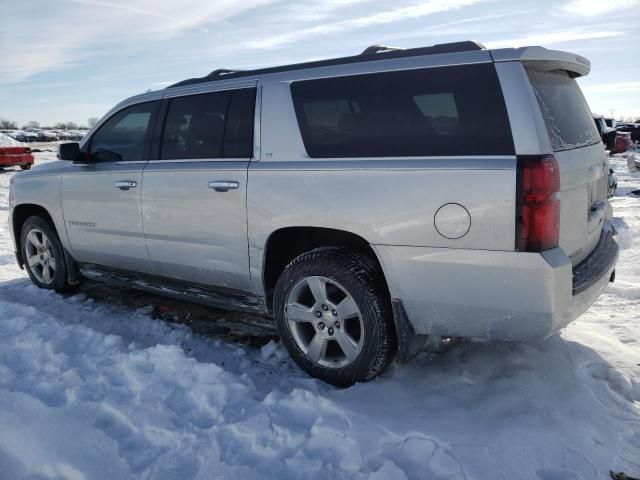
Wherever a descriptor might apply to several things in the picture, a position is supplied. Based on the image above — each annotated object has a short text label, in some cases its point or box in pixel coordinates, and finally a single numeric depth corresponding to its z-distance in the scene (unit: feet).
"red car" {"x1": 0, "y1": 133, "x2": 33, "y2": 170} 57.88
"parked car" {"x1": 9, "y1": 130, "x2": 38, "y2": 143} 176.20
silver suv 8.54
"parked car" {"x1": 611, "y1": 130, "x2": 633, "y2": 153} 46.12
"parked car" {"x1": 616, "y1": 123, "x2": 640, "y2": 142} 81.47
